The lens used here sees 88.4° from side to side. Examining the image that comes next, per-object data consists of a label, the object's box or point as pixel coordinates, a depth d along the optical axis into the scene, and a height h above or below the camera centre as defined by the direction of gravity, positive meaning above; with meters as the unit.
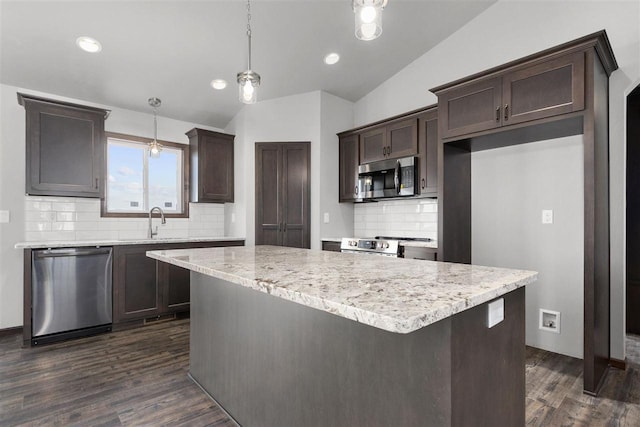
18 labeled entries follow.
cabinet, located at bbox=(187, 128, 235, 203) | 4.28 +0.61
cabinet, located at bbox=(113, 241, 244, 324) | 3.38 -0.79
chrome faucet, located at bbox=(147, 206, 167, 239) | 3.94 -0.11
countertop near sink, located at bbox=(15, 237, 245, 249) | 2.93 -0.31
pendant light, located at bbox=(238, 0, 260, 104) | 1.85 +0.73
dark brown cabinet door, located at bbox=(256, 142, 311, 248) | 4.21 +0.23
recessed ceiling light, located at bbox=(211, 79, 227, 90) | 3.71 +1.46
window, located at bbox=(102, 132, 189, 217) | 3.95 +0.43
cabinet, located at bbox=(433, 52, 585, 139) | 2.19 +0.87
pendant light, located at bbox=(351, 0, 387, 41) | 1.26 +0.77
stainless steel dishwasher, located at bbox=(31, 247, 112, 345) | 2.95 -0.76
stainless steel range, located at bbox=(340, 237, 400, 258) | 3.36 -0.37
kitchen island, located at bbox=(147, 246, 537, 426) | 0.90 -0.47
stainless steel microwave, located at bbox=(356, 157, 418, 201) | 3.54 +0.39
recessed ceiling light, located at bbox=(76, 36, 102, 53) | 2.80 +1.46
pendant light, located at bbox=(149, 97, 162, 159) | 3.49 +1.11
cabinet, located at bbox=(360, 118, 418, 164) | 3.58 +0.83
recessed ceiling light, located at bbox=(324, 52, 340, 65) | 3.59 +1.70
